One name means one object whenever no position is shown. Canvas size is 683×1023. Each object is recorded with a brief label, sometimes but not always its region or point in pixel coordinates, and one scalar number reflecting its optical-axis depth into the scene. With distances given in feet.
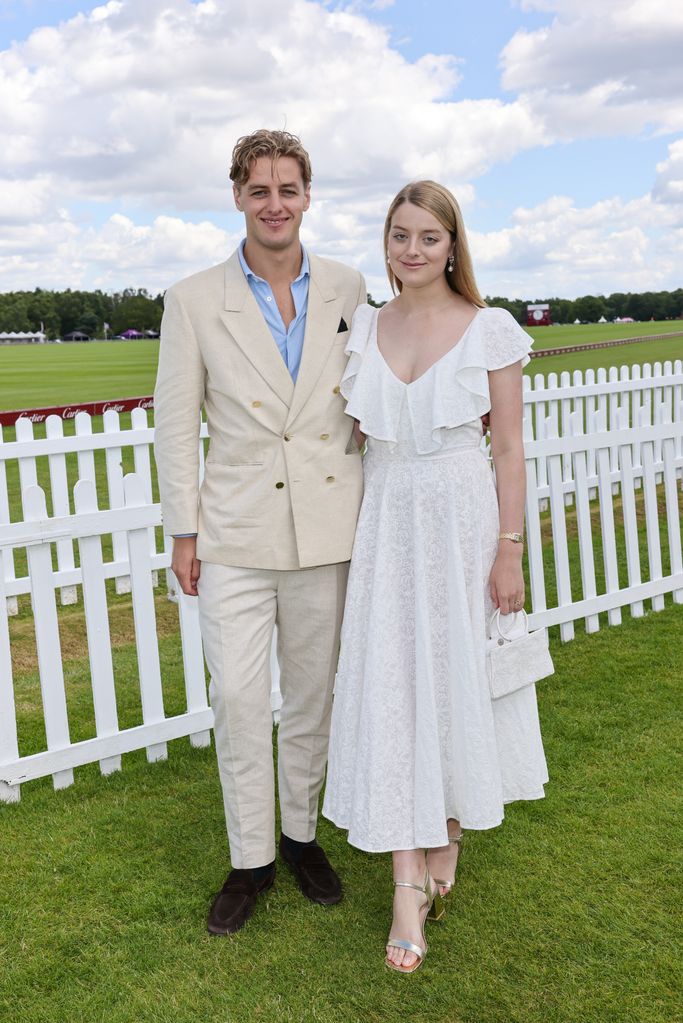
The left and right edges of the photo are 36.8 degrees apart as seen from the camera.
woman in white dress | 10.14
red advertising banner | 57.77
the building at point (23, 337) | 417.36
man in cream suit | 10.36
